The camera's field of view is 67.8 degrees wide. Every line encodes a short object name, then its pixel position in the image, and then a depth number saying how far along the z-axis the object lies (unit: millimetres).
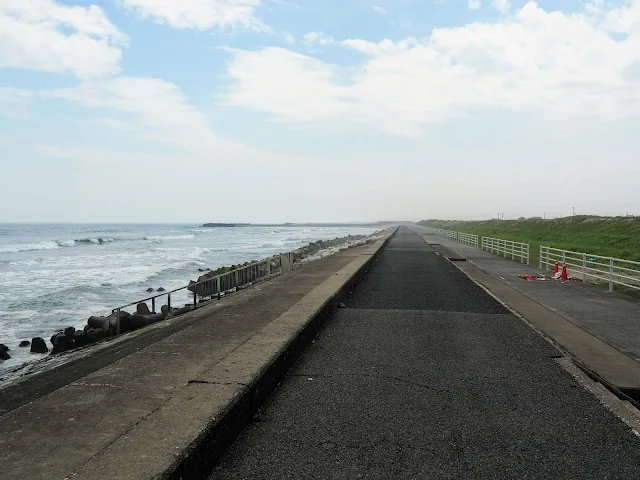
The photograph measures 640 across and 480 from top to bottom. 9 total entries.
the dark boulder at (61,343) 11703
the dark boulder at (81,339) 11875
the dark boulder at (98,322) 12984
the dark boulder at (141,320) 12688
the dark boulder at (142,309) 13777
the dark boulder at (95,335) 11977
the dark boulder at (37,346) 11867
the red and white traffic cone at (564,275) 15172
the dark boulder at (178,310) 13805
